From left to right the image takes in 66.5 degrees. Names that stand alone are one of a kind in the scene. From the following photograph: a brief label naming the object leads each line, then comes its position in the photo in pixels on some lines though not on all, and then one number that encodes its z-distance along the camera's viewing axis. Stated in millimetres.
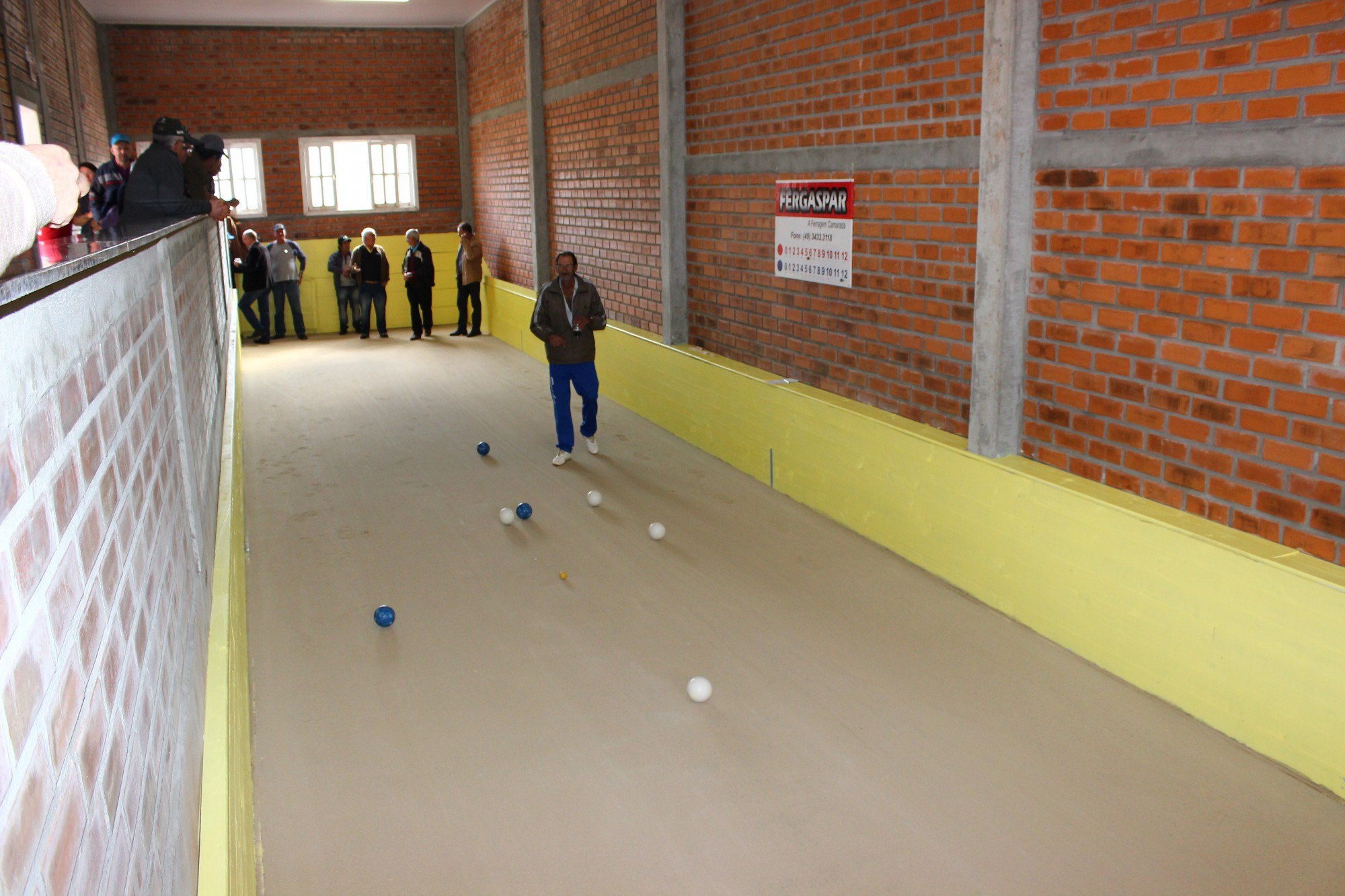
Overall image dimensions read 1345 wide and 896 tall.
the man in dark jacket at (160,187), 6625
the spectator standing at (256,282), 15945
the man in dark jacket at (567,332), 8508
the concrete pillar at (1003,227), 5141
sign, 7086
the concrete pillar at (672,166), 9156
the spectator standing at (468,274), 16109
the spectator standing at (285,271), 16422
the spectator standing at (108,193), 8641
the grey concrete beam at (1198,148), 3900
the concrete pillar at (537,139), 13531
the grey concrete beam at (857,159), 5879
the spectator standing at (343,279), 16828
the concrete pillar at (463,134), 18031
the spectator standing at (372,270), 16266
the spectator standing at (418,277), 16062
